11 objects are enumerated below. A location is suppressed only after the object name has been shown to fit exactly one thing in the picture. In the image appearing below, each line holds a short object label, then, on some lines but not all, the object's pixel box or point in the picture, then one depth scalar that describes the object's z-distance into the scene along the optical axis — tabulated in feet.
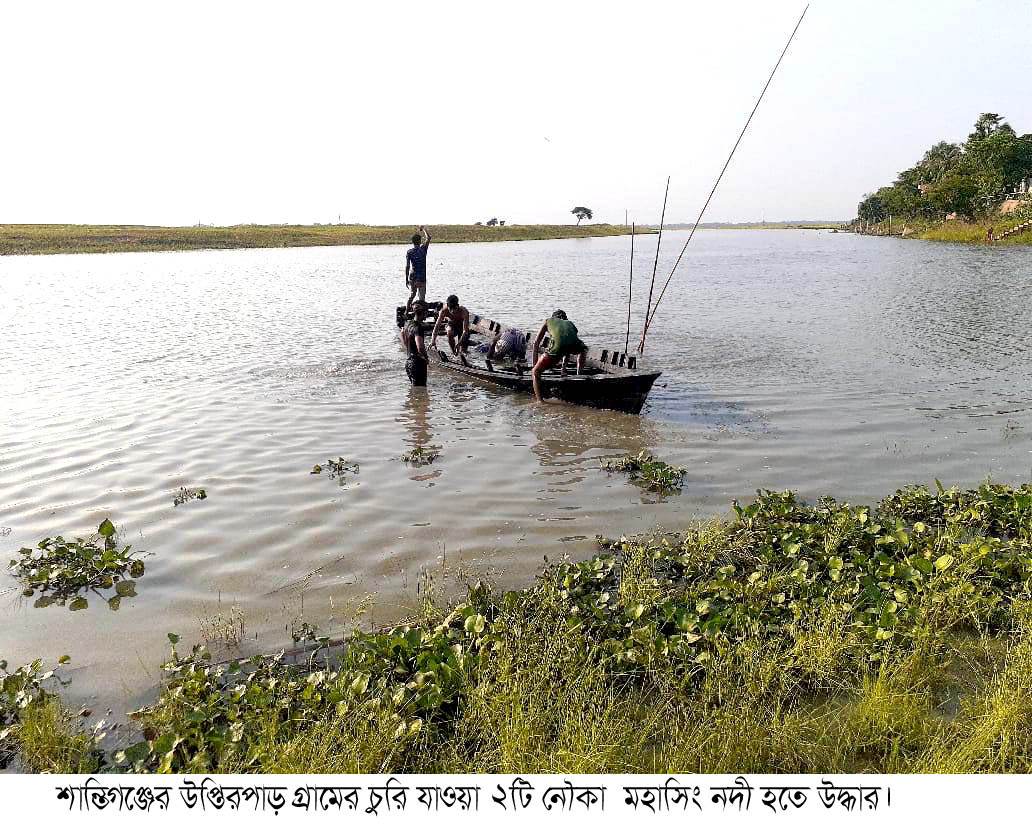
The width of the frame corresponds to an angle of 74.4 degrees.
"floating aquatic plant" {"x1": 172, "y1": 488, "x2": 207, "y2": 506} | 22.98
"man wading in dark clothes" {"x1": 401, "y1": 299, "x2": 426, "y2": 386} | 39.91
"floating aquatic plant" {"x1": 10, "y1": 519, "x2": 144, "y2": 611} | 17.31
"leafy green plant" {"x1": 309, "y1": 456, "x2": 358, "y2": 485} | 25.42
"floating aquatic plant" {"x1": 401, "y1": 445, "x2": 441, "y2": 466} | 27.25
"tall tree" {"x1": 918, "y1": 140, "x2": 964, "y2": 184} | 250.16
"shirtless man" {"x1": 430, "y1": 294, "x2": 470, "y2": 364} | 44.98
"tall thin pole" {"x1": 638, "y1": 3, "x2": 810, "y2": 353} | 26.26
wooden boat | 32.30
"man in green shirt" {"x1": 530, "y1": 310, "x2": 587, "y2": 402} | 34.88
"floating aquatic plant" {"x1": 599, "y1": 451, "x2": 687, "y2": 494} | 23.80
